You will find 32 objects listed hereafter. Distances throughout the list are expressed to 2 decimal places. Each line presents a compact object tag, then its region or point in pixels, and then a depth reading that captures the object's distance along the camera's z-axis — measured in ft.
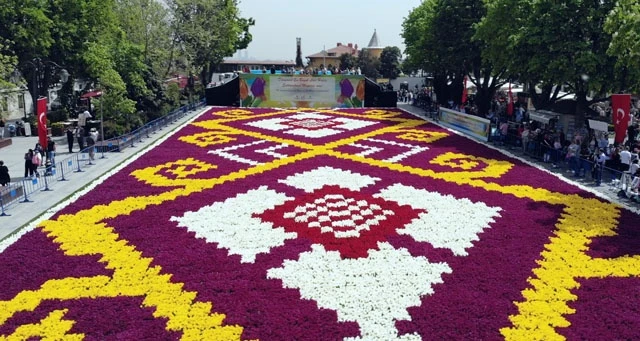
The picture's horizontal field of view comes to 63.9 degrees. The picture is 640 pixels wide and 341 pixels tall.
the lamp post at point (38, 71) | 101.21
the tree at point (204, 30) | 137.08
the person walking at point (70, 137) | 71.42
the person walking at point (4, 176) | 51.21
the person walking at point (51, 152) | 62.88
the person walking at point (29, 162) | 56.08
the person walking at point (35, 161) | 56.18
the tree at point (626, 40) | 56.49
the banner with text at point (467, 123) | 82.81
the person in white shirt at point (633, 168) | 51.26
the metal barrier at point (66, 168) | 46.78
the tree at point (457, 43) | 111.45
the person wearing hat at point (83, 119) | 83.46
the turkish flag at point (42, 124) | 55.26
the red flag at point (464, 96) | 107.04
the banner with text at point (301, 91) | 131.34
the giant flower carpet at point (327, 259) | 27.40
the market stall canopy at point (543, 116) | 92.44
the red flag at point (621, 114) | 54.65
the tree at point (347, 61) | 269.75
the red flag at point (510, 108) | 93.35
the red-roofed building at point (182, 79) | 198.67
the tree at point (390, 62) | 286.46
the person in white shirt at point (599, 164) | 55.11
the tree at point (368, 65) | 276.00
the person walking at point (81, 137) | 74.43
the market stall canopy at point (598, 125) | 61.52
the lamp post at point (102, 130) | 70.01
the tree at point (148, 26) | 123.54
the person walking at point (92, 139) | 73.04
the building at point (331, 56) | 349.20
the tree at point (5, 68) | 64.64
